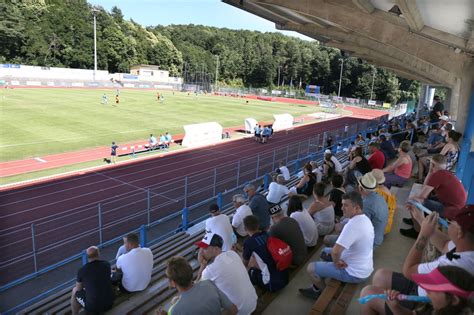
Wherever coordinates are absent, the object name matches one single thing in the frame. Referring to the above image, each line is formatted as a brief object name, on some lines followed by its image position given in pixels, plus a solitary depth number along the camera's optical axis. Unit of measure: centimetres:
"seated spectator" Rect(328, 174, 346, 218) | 658
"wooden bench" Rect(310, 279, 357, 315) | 378
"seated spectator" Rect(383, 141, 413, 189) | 743
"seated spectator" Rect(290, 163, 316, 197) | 881
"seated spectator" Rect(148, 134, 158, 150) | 2205
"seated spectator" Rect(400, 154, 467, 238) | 496
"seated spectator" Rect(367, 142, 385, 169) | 829
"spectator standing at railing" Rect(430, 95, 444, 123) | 1689
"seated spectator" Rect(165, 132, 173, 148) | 2258
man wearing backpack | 426
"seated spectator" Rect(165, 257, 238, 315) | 288
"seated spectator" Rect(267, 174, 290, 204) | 834
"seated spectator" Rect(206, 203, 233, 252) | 569
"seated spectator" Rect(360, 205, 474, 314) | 260
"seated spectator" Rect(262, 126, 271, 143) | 2651
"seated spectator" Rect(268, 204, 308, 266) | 453
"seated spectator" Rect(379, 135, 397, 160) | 1041
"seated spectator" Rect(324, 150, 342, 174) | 981
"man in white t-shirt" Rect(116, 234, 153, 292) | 529
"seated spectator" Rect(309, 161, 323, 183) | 923
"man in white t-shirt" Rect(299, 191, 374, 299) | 392
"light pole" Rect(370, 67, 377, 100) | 8029
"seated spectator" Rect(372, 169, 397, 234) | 525
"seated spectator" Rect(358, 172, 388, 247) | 490
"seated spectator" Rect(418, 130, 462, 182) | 772
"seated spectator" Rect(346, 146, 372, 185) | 786
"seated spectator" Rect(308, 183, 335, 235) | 578
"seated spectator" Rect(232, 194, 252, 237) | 659
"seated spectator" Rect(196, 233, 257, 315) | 348
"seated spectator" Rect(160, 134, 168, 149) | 2245
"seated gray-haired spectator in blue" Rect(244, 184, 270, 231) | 669
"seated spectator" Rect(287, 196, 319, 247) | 525
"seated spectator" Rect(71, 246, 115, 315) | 463
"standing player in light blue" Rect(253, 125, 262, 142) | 2665
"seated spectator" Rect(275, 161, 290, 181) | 1095
